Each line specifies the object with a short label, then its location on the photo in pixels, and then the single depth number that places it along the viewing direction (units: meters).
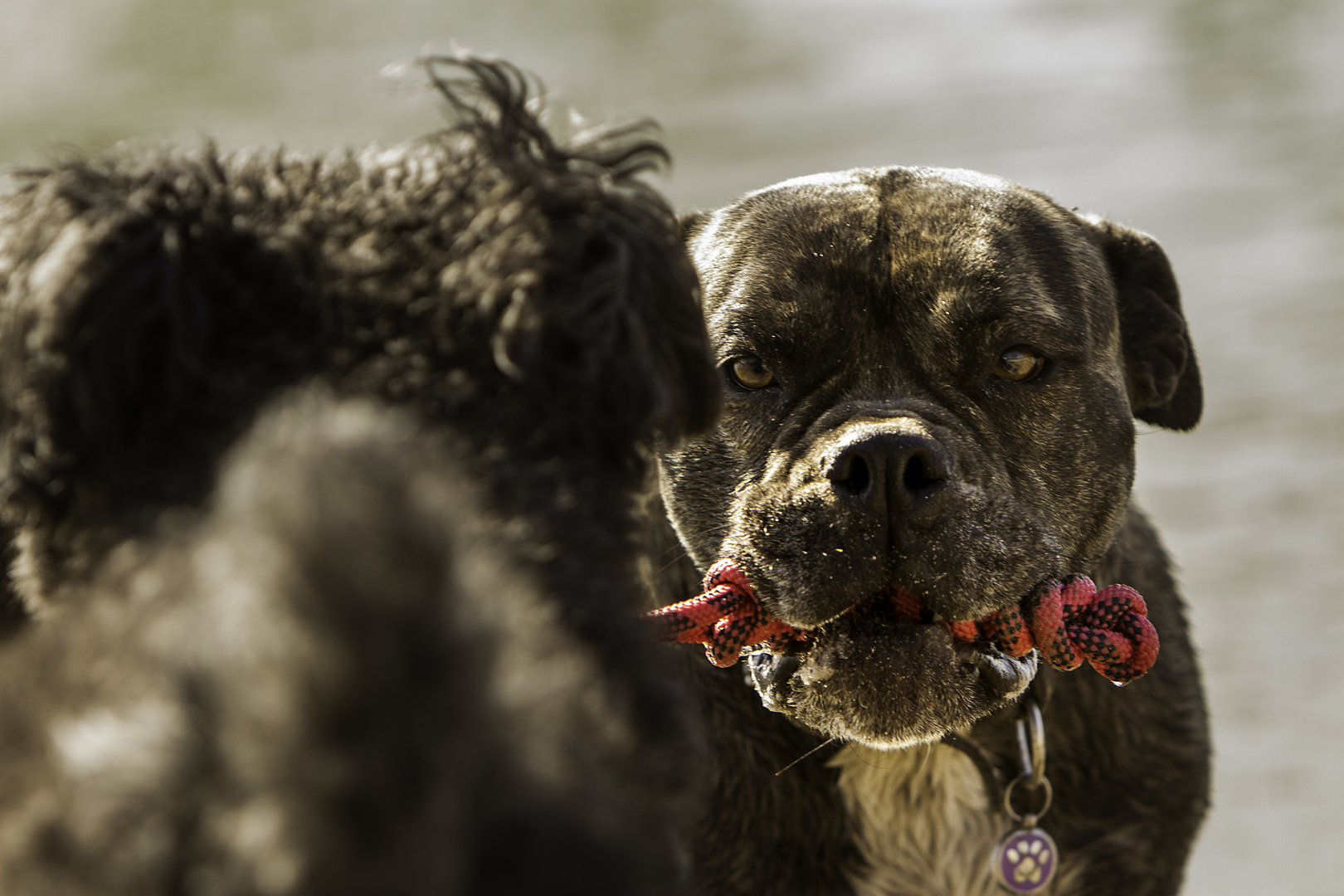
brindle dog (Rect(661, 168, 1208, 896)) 4.96
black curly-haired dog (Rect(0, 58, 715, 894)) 3.17
